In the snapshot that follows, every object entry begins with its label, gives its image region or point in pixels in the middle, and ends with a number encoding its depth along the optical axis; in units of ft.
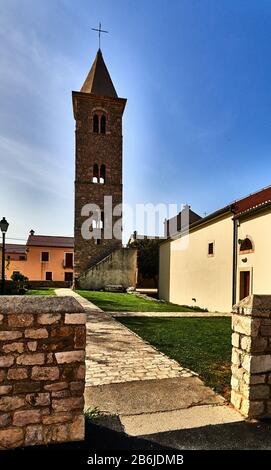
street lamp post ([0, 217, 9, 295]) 36.54
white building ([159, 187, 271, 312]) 38.11
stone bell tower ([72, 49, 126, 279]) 82.17
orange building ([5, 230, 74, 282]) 134.00
